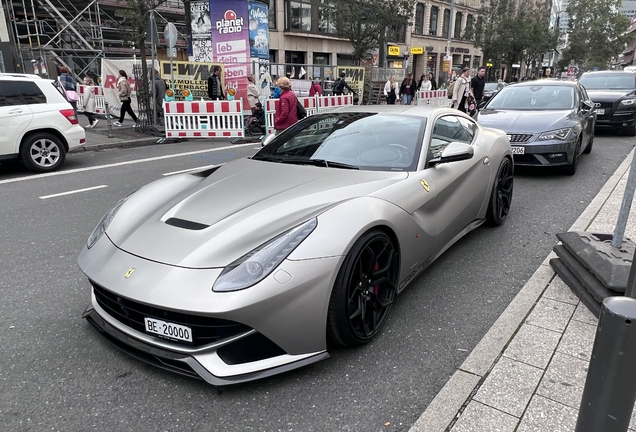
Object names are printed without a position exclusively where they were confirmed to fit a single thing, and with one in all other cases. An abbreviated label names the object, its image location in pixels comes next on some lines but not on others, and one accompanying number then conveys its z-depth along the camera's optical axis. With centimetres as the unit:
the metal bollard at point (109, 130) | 1240
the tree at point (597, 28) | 5331
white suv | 777
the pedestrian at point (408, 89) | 2086
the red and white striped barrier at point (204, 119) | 1262
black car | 1177
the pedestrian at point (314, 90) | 1716
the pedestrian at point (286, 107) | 811
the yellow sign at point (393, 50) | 3616
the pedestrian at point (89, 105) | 1448
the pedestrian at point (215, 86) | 1380
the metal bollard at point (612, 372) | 134
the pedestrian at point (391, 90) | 2158
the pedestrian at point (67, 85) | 1370
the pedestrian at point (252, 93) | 1450
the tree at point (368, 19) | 2577
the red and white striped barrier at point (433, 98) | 2031
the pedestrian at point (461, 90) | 1516
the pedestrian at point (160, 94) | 1421
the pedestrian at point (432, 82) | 2326
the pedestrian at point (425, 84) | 2172
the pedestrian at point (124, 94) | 1394
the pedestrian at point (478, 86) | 1584
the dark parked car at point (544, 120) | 716
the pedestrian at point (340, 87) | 1823
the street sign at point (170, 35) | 1309
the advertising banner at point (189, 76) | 1455
